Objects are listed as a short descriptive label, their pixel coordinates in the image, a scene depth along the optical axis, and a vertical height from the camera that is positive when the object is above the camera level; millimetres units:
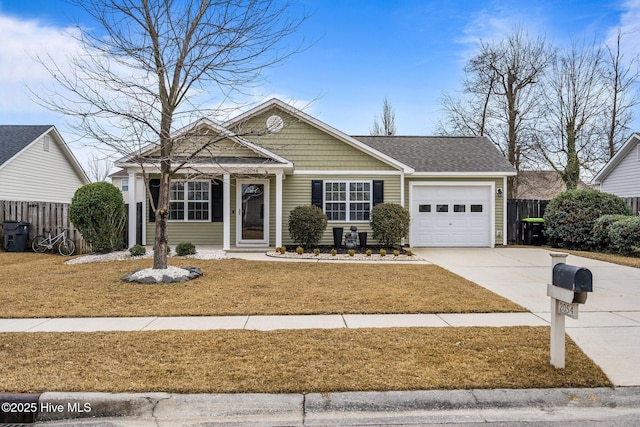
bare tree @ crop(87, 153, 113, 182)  38094 +4147
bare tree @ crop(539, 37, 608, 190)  24469 +6345
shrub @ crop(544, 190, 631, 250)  14820 +65
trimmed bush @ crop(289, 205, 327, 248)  13852 -305
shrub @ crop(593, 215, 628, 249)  13773 -448
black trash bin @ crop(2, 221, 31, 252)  13344 -649
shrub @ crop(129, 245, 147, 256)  11895 -1037
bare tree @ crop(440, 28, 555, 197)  25703 +8231
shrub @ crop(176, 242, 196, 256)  12289 -1026
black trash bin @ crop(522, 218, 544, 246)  16786 -661
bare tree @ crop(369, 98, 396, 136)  33562 +7816
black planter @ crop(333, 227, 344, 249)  14414 -737
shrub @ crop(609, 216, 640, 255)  12625 -593
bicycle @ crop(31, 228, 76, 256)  13391 -942
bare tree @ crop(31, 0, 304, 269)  8484 +3406
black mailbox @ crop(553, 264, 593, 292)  3467 -548
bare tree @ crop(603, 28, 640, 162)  24516 +7216
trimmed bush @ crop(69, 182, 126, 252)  12117 +61
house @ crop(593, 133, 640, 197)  19156 +2137
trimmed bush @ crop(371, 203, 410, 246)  13992 -245
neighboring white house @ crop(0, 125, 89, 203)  18234 +2450
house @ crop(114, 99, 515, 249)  14766 +1092
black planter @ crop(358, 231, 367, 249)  14367 -806
